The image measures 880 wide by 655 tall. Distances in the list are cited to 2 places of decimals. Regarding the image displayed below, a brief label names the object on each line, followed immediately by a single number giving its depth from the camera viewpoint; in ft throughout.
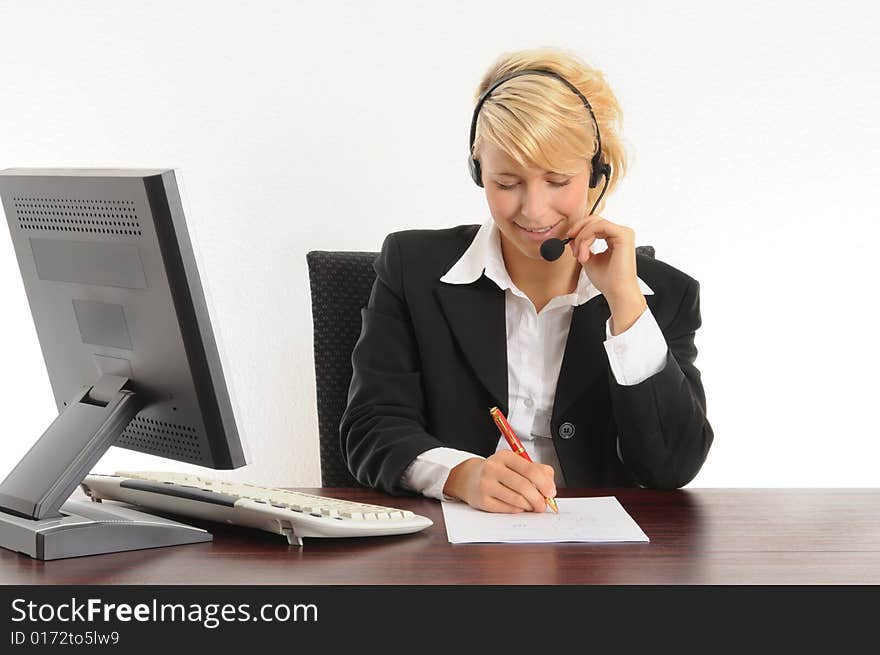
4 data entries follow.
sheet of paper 3.29
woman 4.46
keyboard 3.17
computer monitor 3.06
